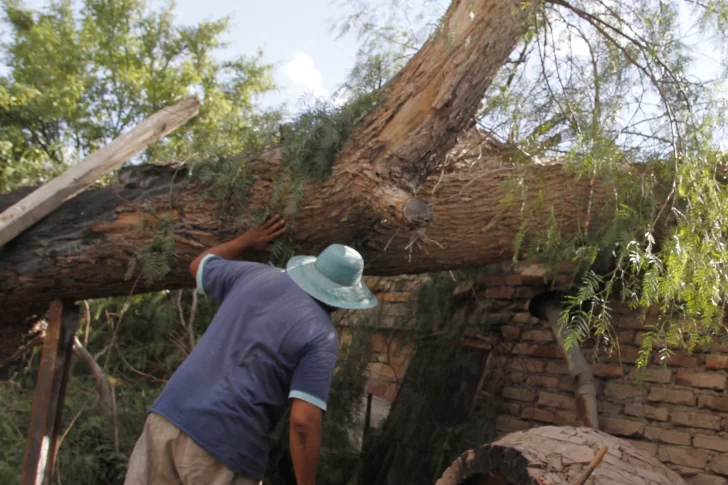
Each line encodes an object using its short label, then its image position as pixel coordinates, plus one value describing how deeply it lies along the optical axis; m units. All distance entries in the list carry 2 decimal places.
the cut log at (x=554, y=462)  3.00
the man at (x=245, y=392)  2.93
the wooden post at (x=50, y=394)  4.41
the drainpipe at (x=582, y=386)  4.45
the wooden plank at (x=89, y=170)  4.23
